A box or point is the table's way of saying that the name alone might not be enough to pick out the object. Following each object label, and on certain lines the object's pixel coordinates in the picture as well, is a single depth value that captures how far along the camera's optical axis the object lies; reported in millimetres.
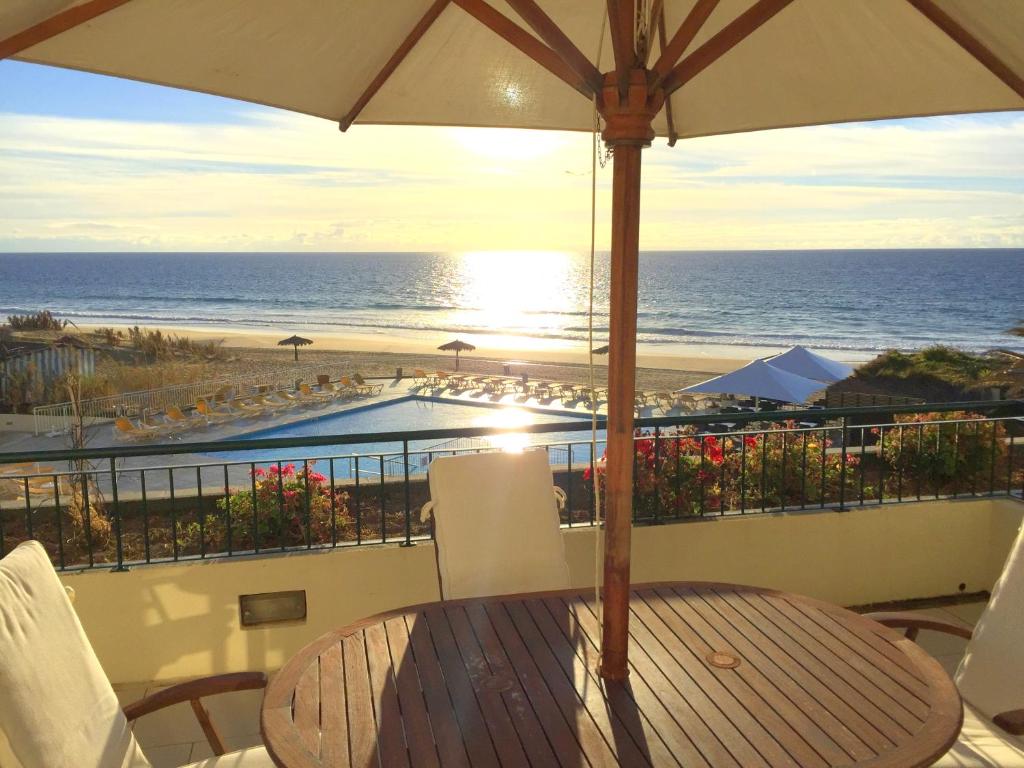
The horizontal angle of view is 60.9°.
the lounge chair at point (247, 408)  19688
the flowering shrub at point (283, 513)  4562
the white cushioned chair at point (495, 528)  2795
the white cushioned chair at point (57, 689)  1676
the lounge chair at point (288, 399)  20750
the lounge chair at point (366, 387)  22469
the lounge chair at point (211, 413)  19091
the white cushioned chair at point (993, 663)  2111
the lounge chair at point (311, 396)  20828
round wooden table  1660
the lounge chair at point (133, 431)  17031
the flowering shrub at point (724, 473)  4352
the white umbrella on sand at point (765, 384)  12289
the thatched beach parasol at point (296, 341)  27447
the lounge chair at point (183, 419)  18766
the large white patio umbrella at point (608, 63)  1757
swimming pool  15523
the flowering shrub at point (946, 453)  4895
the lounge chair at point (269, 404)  20391
